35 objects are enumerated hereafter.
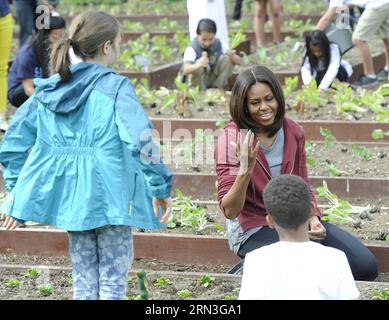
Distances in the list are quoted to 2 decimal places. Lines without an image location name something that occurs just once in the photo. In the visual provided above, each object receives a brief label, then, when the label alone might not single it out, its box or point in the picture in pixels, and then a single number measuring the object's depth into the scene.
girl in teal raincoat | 8.76
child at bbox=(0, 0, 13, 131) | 17.76
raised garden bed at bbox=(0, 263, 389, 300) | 10.49
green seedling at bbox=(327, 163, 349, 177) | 14.58
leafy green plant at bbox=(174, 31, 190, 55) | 23.65
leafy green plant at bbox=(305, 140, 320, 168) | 14.55
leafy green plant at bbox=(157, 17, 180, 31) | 28.27
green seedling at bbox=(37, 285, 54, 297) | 10.71
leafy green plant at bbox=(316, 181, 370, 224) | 12.76
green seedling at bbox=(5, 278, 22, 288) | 10.98
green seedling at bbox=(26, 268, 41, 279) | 11.25
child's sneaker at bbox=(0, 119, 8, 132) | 17.41
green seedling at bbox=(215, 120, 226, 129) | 16.92
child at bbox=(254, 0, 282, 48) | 24.53
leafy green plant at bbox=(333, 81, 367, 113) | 17.59
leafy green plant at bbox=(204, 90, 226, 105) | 19.02
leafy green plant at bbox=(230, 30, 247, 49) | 21.81
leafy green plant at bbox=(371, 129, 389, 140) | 15.96
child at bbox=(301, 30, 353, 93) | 19.21
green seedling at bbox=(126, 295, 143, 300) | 10.10
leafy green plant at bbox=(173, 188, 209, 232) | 12.81
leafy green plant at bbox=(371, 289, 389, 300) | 9.98
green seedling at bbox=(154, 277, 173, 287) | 10.83
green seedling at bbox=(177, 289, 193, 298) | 10.45
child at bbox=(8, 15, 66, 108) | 17.11
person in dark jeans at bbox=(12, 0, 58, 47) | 23.34
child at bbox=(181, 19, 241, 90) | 19.51
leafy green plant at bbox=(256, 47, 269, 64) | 23.40
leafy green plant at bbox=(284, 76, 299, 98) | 19.11
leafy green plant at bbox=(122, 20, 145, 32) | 28.11
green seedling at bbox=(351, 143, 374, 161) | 15.38
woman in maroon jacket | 10.32
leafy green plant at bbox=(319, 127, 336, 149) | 15.79
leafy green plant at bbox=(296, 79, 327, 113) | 17.82
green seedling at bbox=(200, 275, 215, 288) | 10.85
